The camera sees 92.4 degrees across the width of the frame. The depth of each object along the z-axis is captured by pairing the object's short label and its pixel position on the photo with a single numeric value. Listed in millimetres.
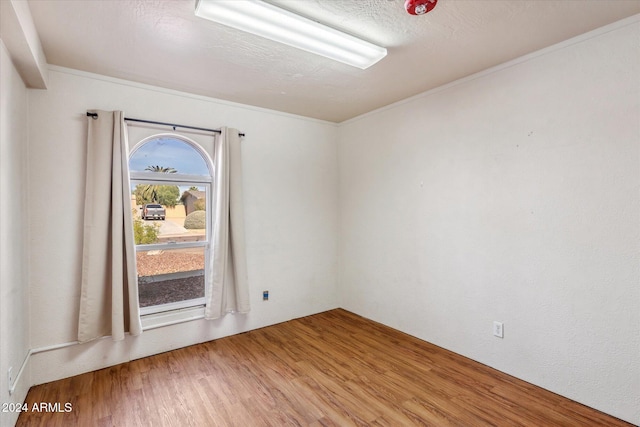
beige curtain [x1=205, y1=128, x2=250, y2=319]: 3160
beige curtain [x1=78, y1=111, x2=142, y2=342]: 2545
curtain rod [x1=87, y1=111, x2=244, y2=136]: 2577
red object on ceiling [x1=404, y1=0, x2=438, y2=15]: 1630
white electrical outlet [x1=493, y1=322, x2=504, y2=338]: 2562
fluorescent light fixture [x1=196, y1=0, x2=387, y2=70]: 1721
